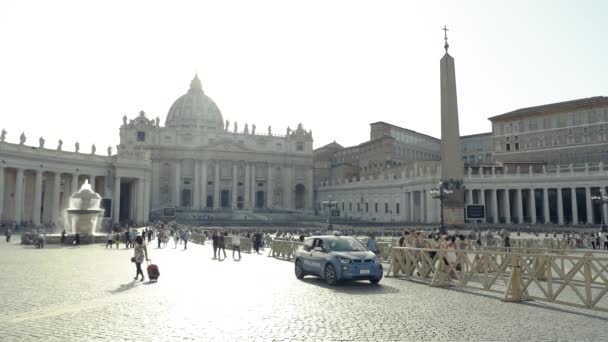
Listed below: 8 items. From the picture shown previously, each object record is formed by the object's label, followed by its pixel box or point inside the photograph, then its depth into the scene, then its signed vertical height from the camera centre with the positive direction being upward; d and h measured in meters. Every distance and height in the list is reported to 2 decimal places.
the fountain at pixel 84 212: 33.72 +0.44
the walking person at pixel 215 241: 24.14 -1.11
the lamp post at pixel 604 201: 37.16 +1.54
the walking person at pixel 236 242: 24.73 -1.19
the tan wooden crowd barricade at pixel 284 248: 23.39 -1.47
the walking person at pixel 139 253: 14.84 -1.07
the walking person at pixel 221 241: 24.52 -1.16
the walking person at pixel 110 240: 29.83 -1.33
